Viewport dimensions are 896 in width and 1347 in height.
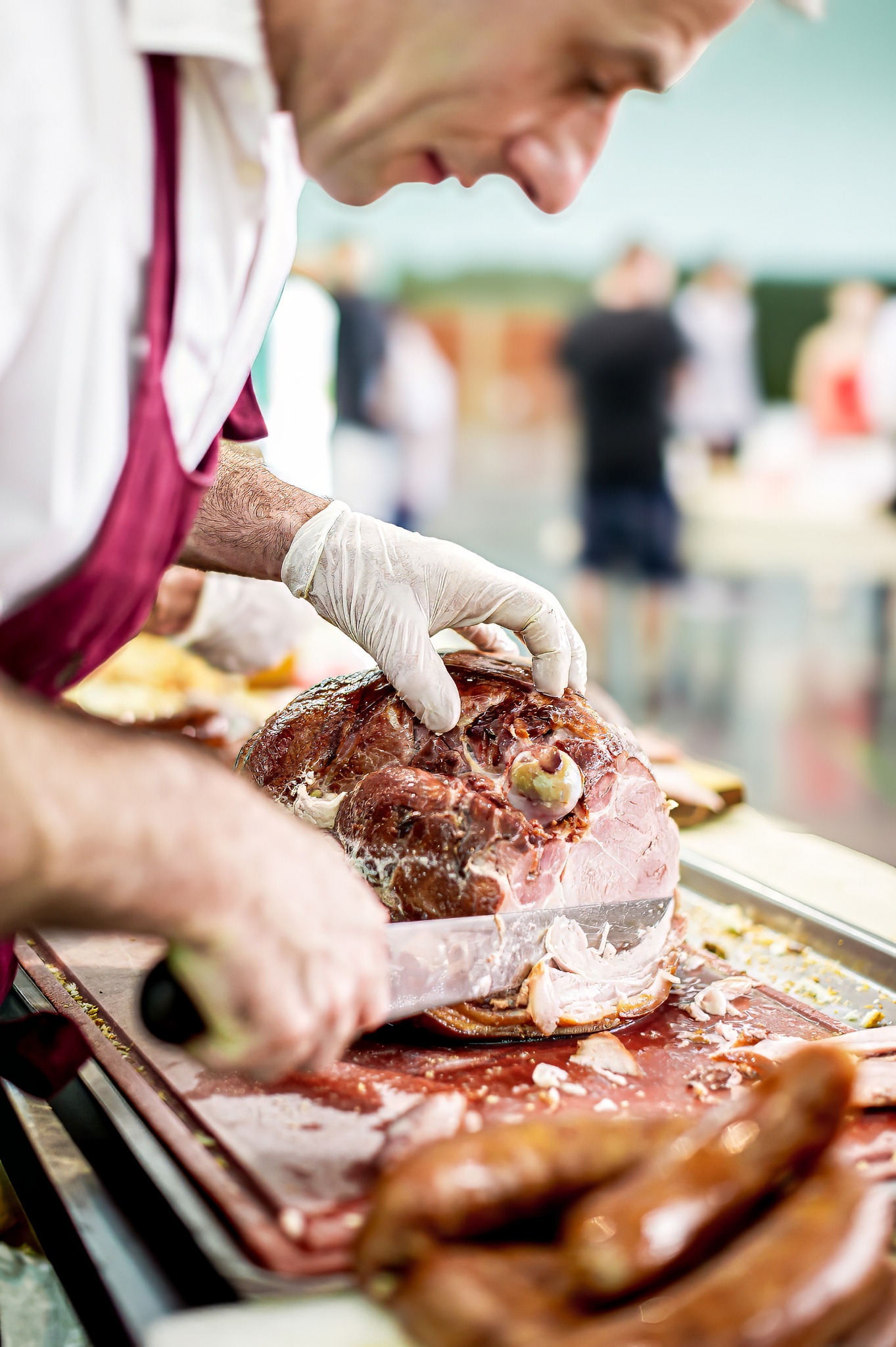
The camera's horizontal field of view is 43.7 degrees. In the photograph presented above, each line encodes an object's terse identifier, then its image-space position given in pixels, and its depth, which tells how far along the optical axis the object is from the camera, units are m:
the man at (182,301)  1.19
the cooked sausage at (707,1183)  1.03
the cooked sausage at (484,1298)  1.00
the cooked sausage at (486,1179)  1.12
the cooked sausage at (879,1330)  1.08
